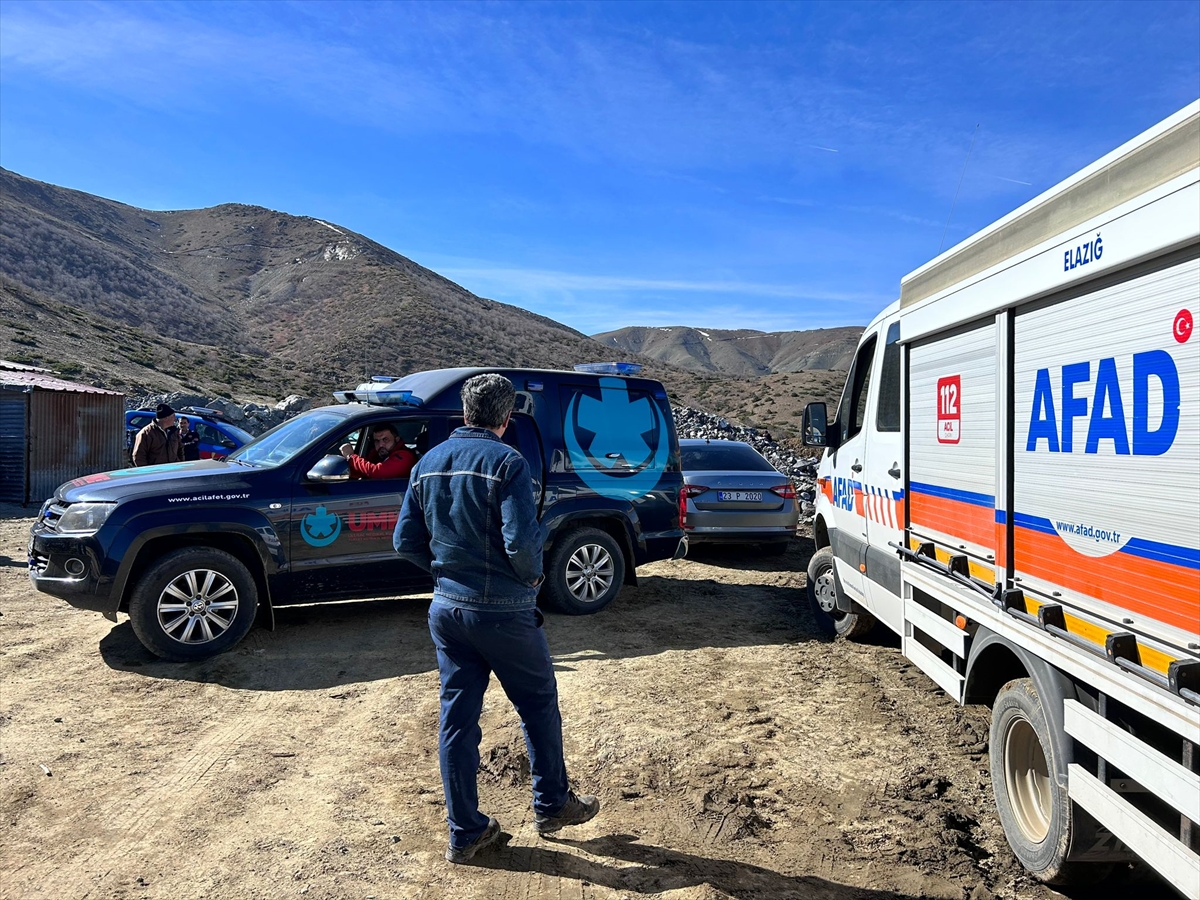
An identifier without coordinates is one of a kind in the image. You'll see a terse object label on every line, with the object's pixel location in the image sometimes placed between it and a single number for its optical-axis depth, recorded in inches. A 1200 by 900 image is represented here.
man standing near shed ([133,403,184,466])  377.4
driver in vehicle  272.3
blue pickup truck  237.3
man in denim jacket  132.6
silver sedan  391.5
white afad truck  100.2
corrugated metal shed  609.3
